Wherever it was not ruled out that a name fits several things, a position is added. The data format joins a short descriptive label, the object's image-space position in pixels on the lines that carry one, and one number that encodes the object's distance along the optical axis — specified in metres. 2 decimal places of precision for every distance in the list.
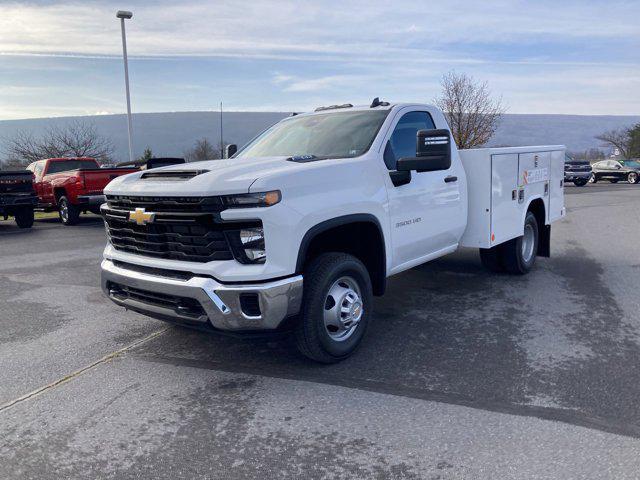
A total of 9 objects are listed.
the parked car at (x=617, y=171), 35.62
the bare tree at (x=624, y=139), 61.19
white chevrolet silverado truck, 3.71
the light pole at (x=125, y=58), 23.45
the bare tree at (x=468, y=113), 40.31
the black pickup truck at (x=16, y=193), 13.93
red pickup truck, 14.56
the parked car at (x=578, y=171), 32.44
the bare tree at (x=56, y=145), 46.34
